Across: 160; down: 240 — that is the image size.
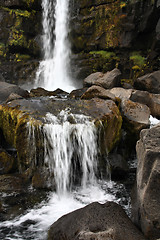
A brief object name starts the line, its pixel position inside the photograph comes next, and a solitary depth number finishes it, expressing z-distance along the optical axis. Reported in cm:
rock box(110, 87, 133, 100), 899
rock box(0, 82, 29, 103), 872
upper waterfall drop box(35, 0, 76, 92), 1484
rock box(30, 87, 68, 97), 1031
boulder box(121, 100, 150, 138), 693
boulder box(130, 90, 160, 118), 898
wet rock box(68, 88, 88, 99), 993
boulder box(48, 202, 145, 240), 292
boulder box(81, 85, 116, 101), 749
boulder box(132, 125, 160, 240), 281
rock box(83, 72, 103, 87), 1143
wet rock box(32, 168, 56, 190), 508
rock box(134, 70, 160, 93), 1090
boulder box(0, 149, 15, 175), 552
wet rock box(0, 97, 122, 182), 534
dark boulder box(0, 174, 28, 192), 495
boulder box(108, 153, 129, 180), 566
